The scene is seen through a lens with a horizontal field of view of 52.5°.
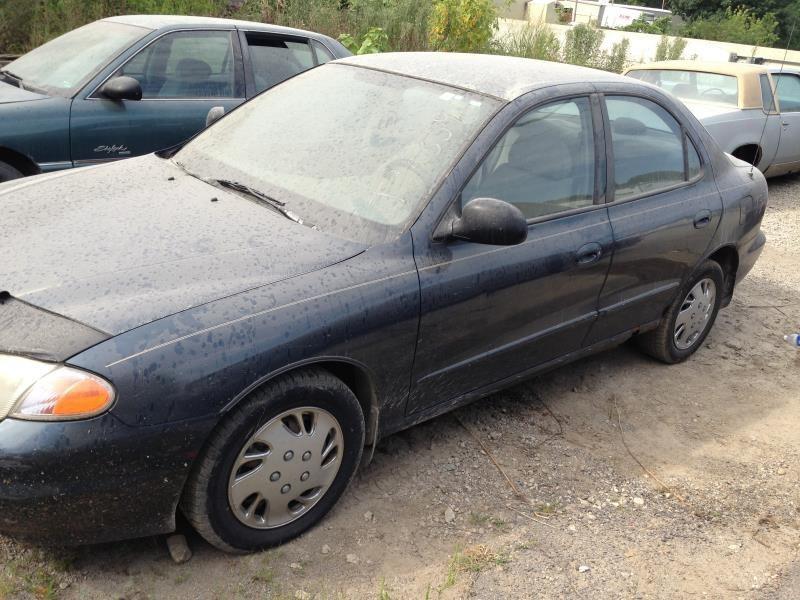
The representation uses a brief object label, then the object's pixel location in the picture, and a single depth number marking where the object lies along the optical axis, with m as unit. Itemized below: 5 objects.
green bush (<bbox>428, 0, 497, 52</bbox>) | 13.49
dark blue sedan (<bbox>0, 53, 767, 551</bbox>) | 2.40
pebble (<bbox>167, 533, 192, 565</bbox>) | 2.78
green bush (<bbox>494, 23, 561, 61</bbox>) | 17.23
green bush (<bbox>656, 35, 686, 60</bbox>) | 23.20
